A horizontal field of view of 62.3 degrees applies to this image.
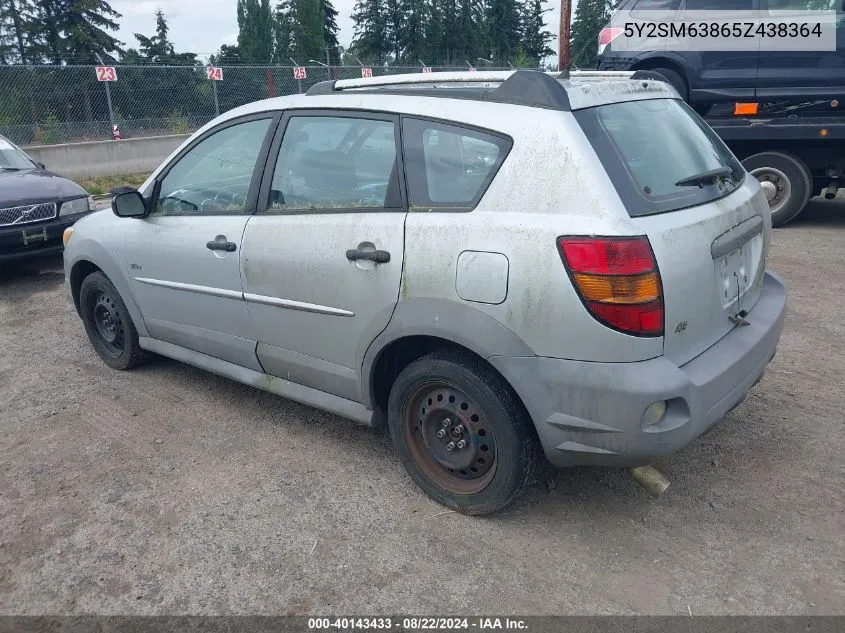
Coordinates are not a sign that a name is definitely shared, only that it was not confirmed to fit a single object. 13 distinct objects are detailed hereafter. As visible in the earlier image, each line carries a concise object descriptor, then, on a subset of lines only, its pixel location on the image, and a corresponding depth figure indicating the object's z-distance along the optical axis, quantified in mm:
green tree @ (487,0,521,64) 60250
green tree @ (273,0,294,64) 56675
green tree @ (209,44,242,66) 55844
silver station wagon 2549
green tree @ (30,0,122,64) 36594
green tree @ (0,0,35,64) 34969
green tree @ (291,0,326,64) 54656
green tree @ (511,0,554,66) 62406
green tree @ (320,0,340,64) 60678
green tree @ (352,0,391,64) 55281
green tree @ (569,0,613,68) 53344
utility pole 16719
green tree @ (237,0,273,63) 57500
